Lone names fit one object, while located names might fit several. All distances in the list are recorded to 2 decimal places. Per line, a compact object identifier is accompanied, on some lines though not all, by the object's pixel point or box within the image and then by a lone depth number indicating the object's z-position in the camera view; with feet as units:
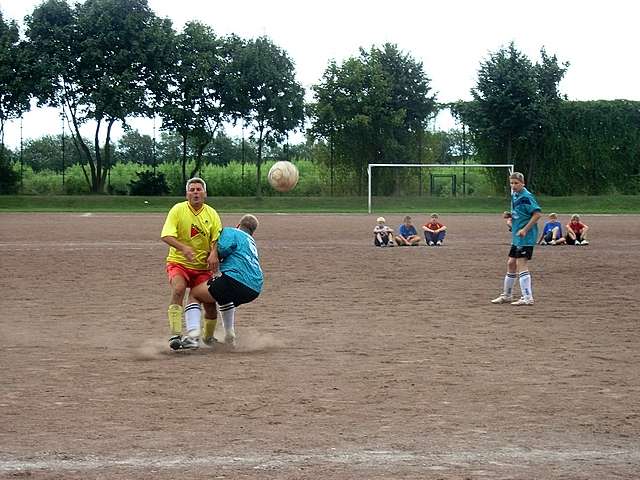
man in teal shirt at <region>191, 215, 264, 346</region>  34.06
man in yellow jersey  34.40
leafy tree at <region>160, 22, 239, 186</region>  206.39
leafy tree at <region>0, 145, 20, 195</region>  208.23
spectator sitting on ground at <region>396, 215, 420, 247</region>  93.20
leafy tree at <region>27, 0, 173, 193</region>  201.57
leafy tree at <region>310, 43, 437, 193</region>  207.10
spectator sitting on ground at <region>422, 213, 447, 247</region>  92.07
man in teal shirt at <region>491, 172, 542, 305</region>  47.19
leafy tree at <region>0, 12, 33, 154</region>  200.34
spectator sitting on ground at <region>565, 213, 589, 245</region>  93.69
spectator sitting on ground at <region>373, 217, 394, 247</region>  90.74
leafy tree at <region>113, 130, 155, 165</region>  229.86
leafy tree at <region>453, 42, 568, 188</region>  196.13
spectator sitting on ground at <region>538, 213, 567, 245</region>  94.14
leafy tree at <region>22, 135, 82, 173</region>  222.28
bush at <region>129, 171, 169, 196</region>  208.64
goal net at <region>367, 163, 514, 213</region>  204.74
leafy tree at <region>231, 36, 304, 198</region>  206.69
